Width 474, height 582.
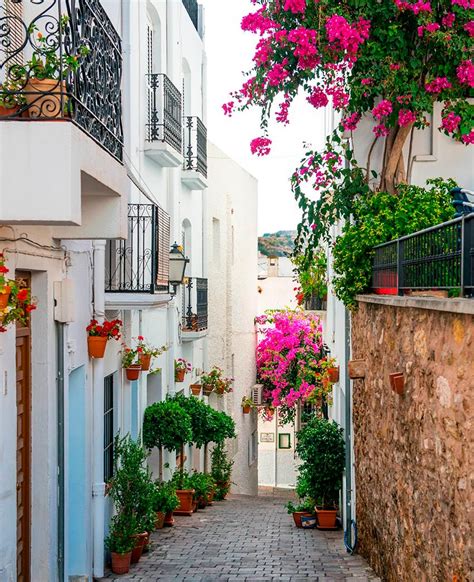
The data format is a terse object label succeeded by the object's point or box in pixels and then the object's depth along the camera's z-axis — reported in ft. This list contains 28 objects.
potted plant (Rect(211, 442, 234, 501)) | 71.51
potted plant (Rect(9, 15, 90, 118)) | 22.53
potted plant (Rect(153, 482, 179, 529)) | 50.96
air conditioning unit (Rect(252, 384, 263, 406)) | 102.78
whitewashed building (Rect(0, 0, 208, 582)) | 22.17
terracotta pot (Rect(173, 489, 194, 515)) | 57.77
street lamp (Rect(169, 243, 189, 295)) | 52.80
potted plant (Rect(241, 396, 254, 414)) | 94.73
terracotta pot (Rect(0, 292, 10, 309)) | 22.57
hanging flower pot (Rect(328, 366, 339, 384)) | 54.49
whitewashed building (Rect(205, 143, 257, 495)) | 83.46
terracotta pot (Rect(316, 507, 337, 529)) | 52.65
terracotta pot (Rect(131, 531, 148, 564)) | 40.88
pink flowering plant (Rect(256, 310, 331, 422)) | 94.79
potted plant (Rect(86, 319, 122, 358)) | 36.94
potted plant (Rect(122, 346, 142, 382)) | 47.14
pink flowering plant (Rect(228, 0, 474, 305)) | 40.09
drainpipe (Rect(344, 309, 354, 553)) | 46.11
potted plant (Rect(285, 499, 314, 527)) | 54.24
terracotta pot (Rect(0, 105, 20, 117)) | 22.66
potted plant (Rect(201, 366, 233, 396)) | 74.64
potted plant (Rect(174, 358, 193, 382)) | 62.18
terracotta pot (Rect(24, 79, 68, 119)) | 22.50
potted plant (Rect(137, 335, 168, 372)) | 48.44
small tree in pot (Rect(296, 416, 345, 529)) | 51.37
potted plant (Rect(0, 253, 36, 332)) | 22.48
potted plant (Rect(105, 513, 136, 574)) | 38.91
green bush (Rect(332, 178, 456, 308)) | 38.78
